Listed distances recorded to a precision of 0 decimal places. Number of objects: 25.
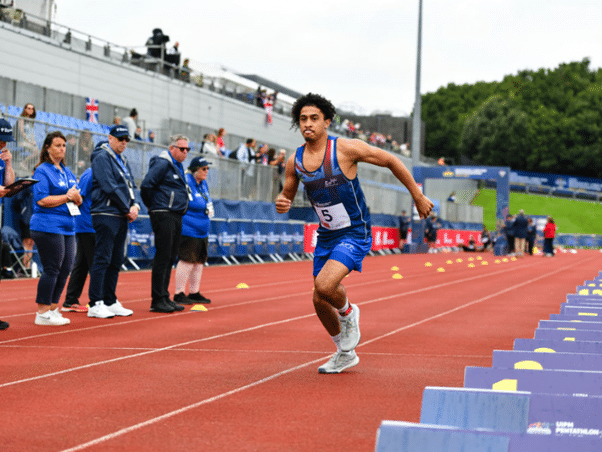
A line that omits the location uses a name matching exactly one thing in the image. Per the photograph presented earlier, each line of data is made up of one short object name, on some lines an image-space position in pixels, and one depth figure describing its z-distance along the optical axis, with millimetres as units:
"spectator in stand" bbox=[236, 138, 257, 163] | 25531
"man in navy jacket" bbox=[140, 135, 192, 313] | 10922
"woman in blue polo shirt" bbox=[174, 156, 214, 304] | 11922
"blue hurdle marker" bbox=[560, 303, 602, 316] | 8648
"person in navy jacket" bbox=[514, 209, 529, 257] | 34125
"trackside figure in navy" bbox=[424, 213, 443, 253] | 41375
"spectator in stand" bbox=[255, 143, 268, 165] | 26250
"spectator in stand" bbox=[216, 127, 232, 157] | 24369
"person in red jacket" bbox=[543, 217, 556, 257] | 36812
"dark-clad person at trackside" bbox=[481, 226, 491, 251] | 47344
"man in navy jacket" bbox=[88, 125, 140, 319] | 9773
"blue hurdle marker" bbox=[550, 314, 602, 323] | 8141
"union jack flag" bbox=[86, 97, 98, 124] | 25341
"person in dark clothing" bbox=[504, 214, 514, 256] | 37844
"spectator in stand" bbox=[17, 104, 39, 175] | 16484
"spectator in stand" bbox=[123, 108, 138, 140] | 21284
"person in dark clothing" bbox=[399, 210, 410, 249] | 39750
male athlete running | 6414
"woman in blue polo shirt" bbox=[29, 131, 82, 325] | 8898
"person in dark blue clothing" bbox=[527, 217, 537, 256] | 39956
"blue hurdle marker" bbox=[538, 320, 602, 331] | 7266
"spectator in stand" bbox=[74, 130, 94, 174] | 18391
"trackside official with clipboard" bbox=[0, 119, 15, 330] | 8312
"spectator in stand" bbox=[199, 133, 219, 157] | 22922
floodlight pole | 39750
